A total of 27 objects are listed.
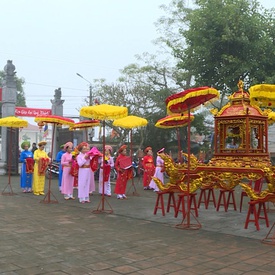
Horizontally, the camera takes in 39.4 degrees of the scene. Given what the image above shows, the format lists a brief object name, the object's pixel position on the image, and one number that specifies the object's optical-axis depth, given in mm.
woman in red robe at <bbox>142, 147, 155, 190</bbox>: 12402
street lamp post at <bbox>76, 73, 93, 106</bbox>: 23875
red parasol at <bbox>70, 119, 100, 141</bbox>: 12570
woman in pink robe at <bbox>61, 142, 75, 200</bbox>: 10070
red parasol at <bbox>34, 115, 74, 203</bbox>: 9719
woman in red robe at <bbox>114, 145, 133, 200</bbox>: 10039
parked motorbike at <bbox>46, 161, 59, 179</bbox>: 15984
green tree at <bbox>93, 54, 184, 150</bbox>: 21781
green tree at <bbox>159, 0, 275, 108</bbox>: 13688
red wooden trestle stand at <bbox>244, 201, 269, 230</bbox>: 6041
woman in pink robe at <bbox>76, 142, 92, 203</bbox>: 9352
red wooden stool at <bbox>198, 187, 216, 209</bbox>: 8613
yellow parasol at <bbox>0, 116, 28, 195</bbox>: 10695
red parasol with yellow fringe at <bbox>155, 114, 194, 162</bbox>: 9781
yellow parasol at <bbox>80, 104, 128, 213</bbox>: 7645
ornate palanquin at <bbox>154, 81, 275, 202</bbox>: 7375
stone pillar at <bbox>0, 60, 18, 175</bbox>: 17172
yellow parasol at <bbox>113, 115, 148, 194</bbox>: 11094
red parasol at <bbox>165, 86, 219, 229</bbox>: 6023
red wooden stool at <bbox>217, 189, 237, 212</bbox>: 8333
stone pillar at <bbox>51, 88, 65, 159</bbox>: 19656
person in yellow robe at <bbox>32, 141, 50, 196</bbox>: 10562
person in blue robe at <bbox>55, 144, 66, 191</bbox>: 12104
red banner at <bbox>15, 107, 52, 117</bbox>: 19469
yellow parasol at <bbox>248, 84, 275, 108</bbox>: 6422
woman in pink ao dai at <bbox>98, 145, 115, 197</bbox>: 10234
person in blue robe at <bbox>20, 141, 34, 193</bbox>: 11320
